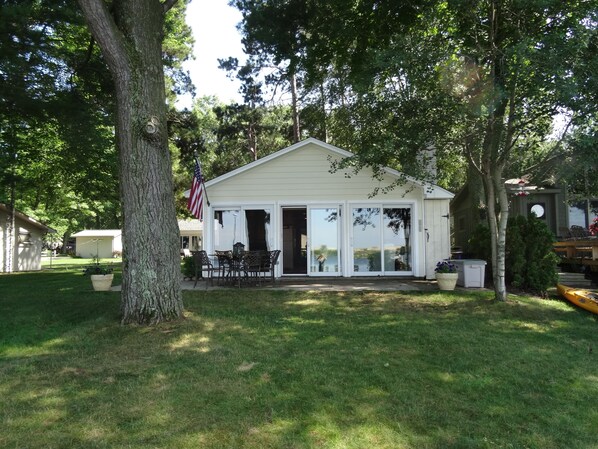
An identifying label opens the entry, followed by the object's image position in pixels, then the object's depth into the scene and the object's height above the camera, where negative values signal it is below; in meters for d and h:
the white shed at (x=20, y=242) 20.69 +0.36
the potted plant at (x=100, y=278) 10.16 -0.67
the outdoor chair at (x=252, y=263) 10.72 -0.41
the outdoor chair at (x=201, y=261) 10.97 -0.37
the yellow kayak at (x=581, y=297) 7.79 -1.03
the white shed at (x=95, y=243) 43.69 +0.58
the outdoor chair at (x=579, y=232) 15.31 +0.33
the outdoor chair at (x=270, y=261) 11.20 -0.38
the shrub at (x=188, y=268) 12.60 -0.60
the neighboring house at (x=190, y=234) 41.94 +1.26
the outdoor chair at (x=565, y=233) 15.69 +0.32
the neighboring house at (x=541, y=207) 15.54 +1.33
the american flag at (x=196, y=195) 11.29 +1.34
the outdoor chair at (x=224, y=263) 10.99 -0.43
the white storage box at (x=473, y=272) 10.27 -0.67
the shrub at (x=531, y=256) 9.55 -0.30
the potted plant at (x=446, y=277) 9.78 -0.74
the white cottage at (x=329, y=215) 12.37 +0.84
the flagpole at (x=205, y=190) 12.10 +1.58
